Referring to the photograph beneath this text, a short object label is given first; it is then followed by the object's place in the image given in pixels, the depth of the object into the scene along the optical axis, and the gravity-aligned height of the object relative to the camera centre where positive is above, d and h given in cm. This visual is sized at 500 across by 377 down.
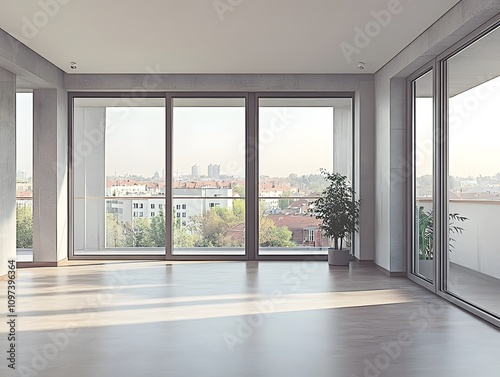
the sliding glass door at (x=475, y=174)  588 +19
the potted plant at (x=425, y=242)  779 -59
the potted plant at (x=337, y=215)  1023 -33
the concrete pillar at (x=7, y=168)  850 +38
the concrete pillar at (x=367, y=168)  1052 +42
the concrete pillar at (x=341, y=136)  1095 +97
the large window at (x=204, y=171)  1091 +40
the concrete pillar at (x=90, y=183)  1100 +22
